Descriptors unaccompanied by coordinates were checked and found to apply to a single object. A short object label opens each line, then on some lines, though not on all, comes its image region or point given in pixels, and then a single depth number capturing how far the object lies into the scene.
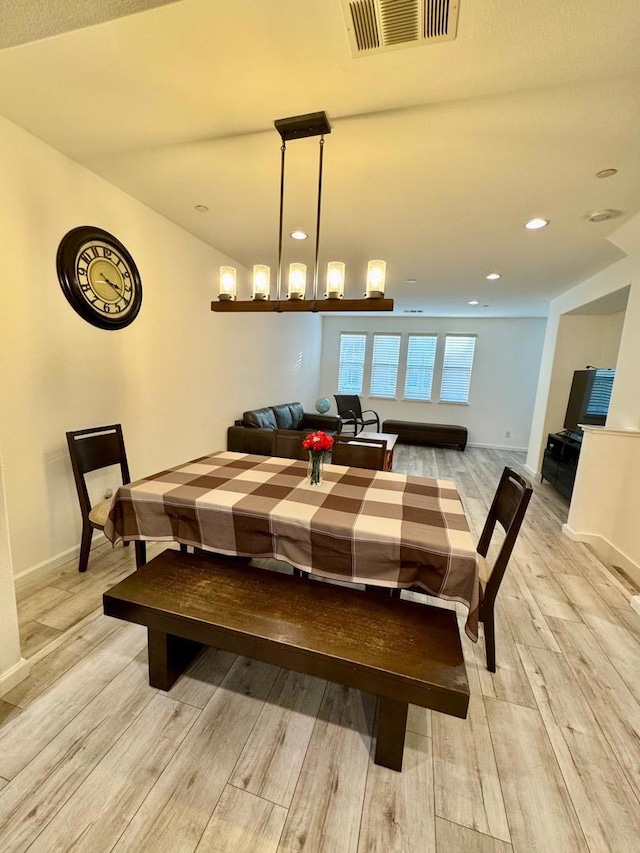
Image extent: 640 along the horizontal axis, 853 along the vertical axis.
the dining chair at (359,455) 2.38
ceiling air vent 1.09
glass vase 1.83
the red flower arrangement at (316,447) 1.74
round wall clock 2.08
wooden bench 1.09
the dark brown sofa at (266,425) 3.91
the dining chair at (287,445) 2.58
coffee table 4.36
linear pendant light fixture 1.63
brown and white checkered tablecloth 1.31
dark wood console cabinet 3.61
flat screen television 3.56
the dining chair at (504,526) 1.45
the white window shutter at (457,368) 6.94
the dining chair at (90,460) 2.08
